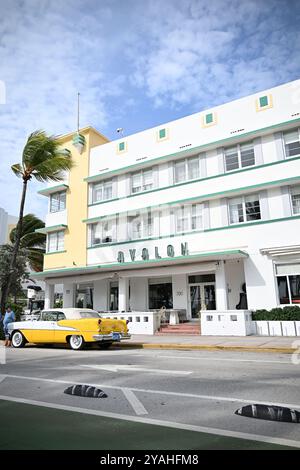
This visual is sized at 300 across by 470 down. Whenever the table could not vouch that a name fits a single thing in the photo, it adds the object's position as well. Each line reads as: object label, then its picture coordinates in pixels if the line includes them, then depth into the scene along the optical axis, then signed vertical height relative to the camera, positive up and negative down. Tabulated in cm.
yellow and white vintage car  1279 -21
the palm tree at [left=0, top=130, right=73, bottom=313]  1939 +835
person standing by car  1563 +31
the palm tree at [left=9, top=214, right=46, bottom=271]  3519 +772
